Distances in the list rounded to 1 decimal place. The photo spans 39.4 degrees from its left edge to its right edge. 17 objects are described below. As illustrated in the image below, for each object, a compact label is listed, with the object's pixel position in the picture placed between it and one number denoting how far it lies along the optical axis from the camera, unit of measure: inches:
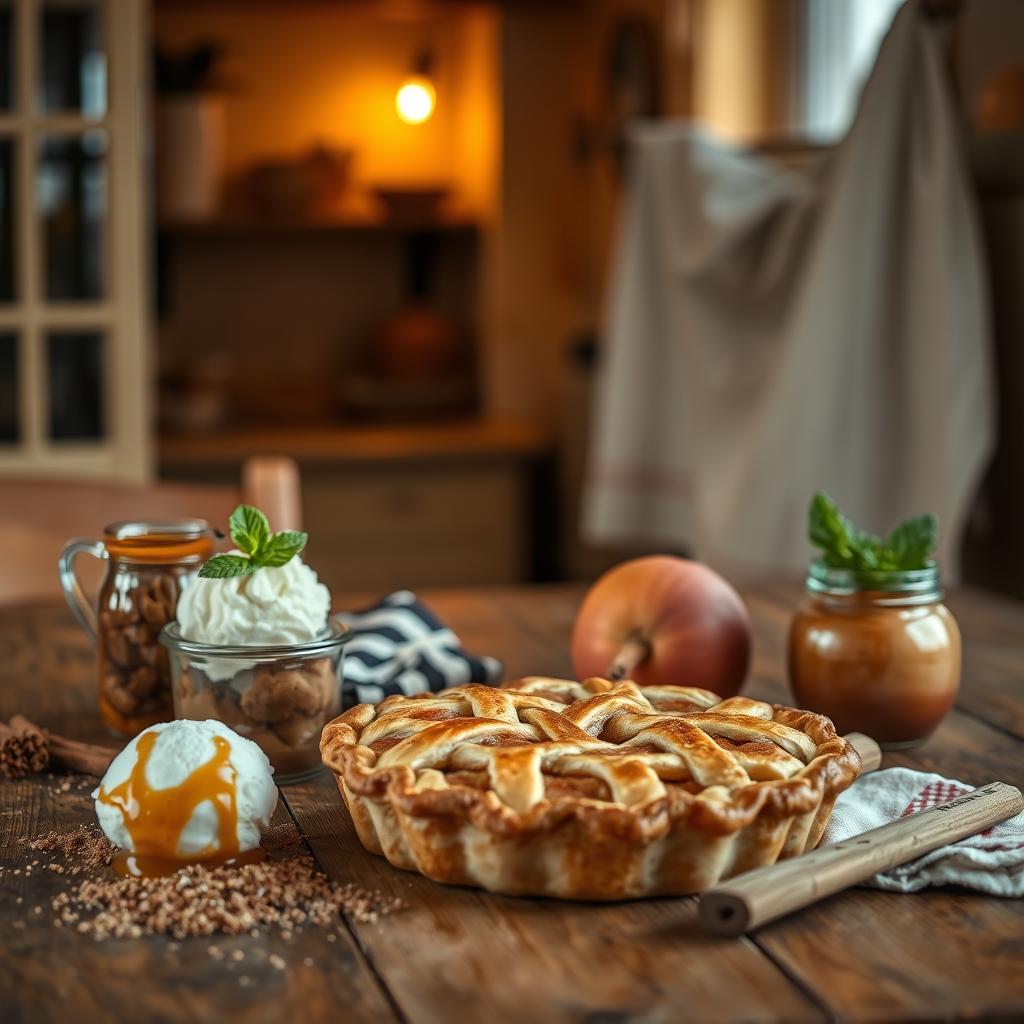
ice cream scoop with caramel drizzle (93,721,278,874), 28.1
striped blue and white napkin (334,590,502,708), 41.1
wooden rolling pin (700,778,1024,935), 25.4
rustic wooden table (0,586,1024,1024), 23.4
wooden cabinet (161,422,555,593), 134.5
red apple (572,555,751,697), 40.2
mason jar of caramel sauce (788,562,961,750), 37.4
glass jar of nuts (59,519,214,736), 38.1
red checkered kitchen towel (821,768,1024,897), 28.4
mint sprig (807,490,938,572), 37.9
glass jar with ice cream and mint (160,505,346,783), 33.5
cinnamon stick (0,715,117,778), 36.2
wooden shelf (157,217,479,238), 145.6
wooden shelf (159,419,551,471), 132.4
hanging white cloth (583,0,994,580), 77.8
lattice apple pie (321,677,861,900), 26.4
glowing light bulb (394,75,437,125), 155.3
